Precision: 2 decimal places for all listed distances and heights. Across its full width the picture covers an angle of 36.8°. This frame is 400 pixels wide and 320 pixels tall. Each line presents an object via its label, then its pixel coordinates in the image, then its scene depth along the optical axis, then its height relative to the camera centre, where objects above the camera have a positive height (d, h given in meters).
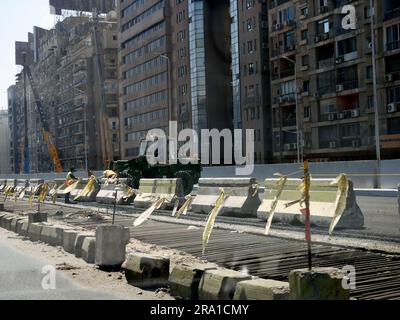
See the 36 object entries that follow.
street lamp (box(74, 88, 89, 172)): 100.66 +12.24
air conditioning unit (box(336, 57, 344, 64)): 57.75 +10.70
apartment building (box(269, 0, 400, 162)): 53.19 +9.02
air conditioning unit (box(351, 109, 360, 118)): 55.76 +5.32
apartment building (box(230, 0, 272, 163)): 70.44 +12.26
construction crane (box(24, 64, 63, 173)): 76.12 +4.08
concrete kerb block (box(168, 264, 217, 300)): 7.10 -1.27
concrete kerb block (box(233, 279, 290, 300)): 5.99 -1.20
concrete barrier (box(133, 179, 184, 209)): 20.72 -0.59
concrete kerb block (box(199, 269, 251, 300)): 6.59 -1.23
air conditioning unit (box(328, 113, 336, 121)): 58.82 +5.34
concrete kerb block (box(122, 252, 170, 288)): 8.08 -1.29
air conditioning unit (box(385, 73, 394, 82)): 52.34 +8.02
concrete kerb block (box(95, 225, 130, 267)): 9.53 -1.09
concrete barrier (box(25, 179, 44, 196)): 32.88 -0.51
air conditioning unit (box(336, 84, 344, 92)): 57.56 +7.99
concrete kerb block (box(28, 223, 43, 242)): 13.86 -1.24
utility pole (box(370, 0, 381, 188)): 29.03 +1.44
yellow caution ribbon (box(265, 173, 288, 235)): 14.03 -0.38
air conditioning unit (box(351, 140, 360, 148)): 55.52 +2.51
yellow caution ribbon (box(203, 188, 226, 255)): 10.31 -0.93
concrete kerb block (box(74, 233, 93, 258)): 10.79 -1.18
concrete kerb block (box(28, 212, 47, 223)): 14.94 -0.96
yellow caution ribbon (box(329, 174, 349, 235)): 12.33 -0.55
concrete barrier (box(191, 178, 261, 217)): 16.48 -0.67
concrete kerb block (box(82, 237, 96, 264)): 10.18 -1.25
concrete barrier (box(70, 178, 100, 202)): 27.80 -0.69
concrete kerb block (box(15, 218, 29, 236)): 15.61 -1.21
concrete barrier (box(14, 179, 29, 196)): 38.31 -0.44
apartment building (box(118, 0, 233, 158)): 83.31 +16.49
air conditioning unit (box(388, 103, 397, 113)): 51.69 +5.32
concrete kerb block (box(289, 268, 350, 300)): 5.79 -1.11
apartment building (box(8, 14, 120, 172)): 109.69 +16.91
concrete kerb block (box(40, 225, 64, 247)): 12.46 -1.22
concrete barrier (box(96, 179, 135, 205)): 24.39 -0.66
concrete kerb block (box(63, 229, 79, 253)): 11.49 -1.20
